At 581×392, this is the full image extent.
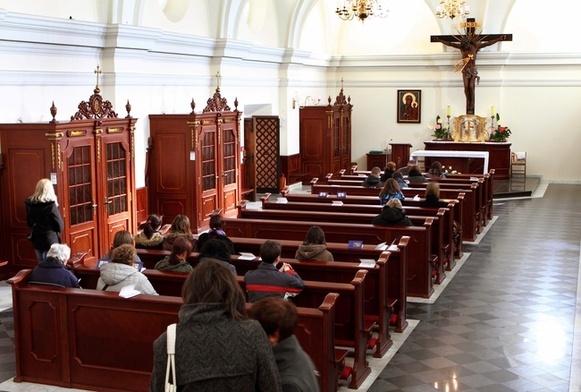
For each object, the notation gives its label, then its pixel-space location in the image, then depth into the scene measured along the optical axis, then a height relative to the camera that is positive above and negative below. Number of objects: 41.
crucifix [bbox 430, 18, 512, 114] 21.39 +2.60
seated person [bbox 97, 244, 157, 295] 6.58 -1.21
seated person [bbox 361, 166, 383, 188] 14.16 -0.89
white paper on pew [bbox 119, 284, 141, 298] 6.32 -1.33
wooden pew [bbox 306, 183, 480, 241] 13.67 -1.13
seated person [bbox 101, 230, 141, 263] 7.09 -0.98
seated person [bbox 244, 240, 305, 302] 6.44 -1.27
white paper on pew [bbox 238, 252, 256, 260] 8.12 -1.34
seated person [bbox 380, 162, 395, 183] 14.70 -0.73
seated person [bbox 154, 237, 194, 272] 7.22 -1.20
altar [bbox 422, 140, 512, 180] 20.58 -0.65
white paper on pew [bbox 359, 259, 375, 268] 7.55 -1.34
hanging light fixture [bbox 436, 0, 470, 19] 19.70 +3.38
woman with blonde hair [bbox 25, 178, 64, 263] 9.52 -1.02
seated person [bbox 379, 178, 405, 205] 11.70 -0.89
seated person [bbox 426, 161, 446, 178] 16.05 -0.82
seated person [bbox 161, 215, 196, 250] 8.33 -1.05
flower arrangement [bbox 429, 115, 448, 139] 22.64 +0.10
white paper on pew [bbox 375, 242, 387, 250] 8.62 -1.32
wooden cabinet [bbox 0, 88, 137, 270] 10.30 -0.51
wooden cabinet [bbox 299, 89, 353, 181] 21.45 -0.11
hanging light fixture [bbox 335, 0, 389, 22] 15.30 +2.66
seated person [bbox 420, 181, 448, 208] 11.73 -1.00
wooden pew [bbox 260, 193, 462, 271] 11.20 -1.21
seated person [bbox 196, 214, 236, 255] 8.53 -1.11
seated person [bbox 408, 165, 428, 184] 14.88 -0.84
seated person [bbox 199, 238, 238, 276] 7.51 -1.17
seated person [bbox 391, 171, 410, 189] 14.20 -0.85
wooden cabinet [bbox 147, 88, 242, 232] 14.06 -0.51
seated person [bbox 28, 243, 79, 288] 6.69 -1.22
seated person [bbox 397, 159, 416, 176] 15.34 -0.77
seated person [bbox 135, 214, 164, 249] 8.74 -1.19
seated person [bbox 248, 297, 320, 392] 3.33 -0.95
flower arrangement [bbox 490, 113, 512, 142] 21.59 -0.01
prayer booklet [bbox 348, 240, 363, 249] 8.63 -1.29
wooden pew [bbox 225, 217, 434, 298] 9.77 -1.37
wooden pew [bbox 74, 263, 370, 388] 6.75 -1.57
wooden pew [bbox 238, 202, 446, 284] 10.37 -1.26
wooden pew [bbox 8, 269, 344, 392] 6.05 -1.73
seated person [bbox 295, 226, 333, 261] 7.82 -1.20
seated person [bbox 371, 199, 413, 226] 9.93 -1.09
